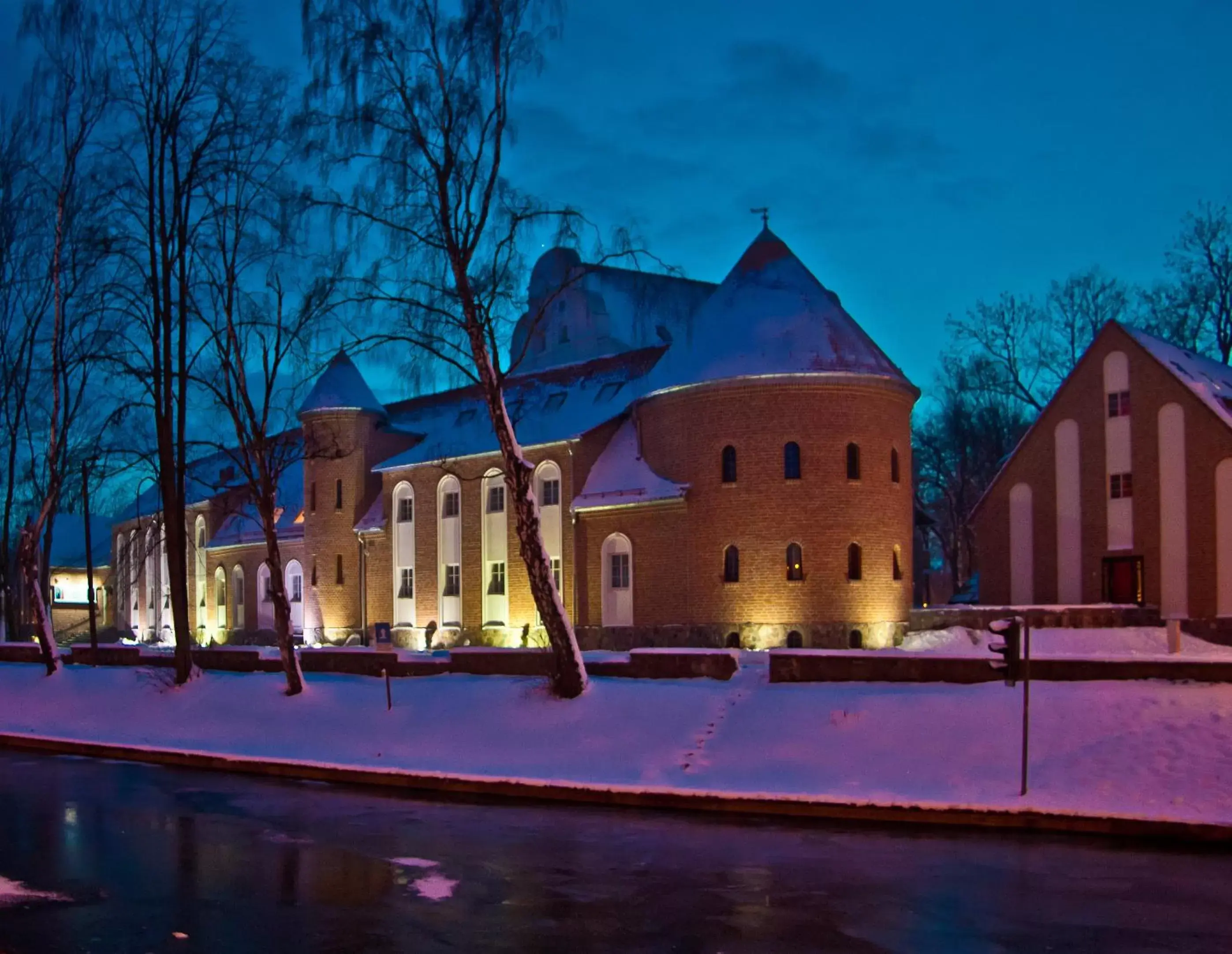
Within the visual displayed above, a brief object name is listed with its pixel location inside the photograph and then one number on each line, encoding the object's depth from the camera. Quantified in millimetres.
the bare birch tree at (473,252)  20406
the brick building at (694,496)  37094
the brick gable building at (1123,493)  33719
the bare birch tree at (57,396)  29375
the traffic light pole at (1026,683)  15055
